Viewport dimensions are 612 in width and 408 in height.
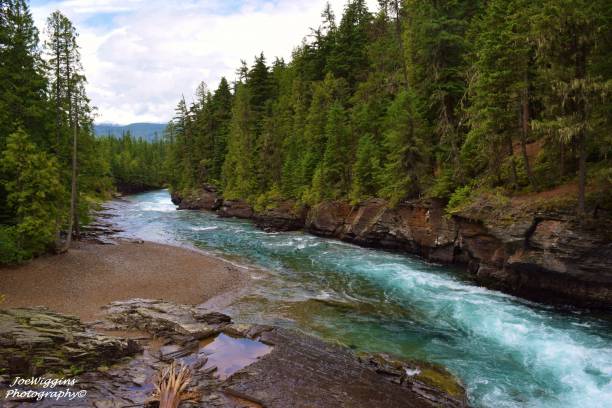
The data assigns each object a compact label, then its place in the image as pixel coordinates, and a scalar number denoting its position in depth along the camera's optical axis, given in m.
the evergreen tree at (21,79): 25.16
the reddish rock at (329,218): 41.23
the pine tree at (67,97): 27.52
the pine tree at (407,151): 32.66
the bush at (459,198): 27.34
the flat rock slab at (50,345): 11.58
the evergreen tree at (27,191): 23.84
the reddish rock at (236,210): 58.94
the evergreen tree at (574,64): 17.91
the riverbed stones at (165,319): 15.74
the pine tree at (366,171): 38.30
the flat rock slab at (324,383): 11.35
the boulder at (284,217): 47.62
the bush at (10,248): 23.22
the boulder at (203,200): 68.25
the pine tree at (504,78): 22.64
